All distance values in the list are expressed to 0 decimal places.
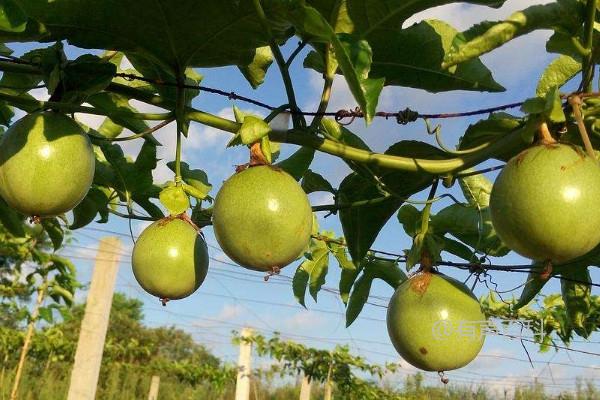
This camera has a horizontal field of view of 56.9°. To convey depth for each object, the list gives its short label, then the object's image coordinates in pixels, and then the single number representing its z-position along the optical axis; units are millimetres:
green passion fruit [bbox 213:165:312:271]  336
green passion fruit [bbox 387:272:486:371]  395
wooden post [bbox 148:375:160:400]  9746
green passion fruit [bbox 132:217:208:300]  415
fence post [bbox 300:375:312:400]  7745
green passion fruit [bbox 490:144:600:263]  292
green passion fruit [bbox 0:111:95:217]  359
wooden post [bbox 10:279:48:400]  4039
